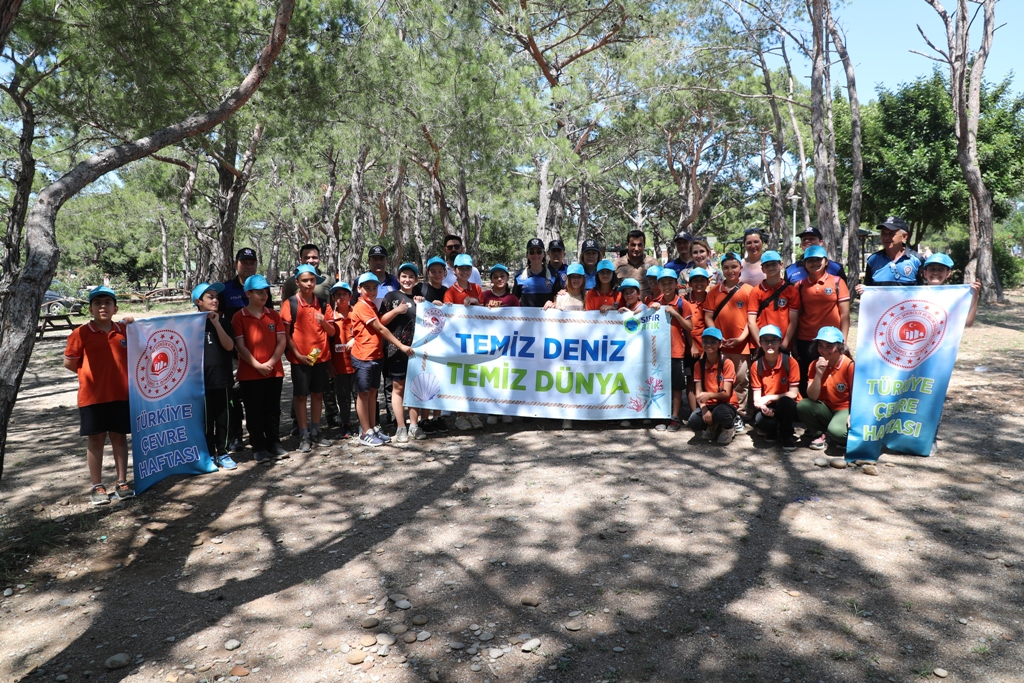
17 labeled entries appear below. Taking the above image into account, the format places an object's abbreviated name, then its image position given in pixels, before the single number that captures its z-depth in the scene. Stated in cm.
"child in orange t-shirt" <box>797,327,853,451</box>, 557
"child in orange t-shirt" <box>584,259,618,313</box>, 694
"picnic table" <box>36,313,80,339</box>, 1797
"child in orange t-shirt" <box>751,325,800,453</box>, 587
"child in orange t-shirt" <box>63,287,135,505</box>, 508
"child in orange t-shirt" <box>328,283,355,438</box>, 675
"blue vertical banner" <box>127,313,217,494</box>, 528
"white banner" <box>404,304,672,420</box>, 685
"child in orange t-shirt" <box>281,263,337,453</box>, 644
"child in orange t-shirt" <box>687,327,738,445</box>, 620
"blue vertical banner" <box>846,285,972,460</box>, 533
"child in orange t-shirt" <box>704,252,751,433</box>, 639
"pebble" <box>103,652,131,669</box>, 320
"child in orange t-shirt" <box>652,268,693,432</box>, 673
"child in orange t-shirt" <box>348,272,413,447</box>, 653
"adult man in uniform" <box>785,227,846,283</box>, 630
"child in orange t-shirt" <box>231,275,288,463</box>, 608
